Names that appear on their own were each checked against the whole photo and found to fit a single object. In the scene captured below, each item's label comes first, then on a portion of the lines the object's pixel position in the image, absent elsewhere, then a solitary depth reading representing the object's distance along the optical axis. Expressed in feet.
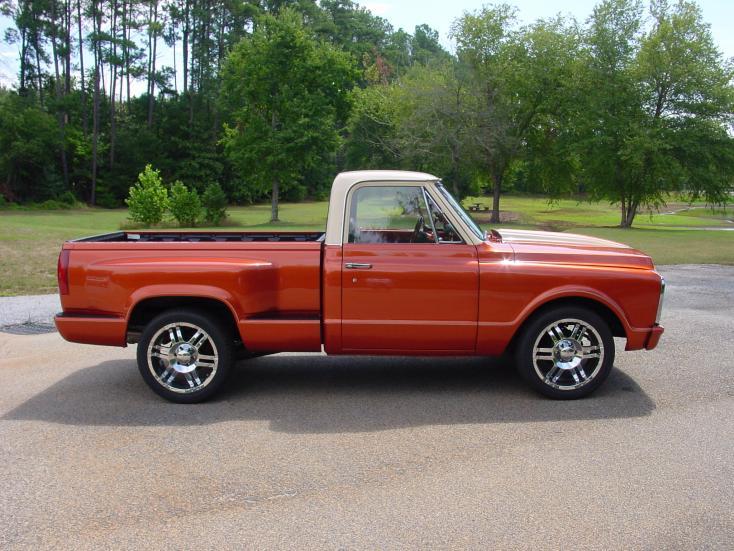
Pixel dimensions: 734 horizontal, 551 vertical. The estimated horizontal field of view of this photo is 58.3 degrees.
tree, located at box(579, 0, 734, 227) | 113.09
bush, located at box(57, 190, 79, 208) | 165.08
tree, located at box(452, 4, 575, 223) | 130.62
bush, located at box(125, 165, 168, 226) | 93.45
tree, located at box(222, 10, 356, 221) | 125.29
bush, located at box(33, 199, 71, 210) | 156.87
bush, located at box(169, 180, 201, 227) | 97.25
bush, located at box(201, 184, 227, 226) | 102.73
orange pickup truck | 17.30
